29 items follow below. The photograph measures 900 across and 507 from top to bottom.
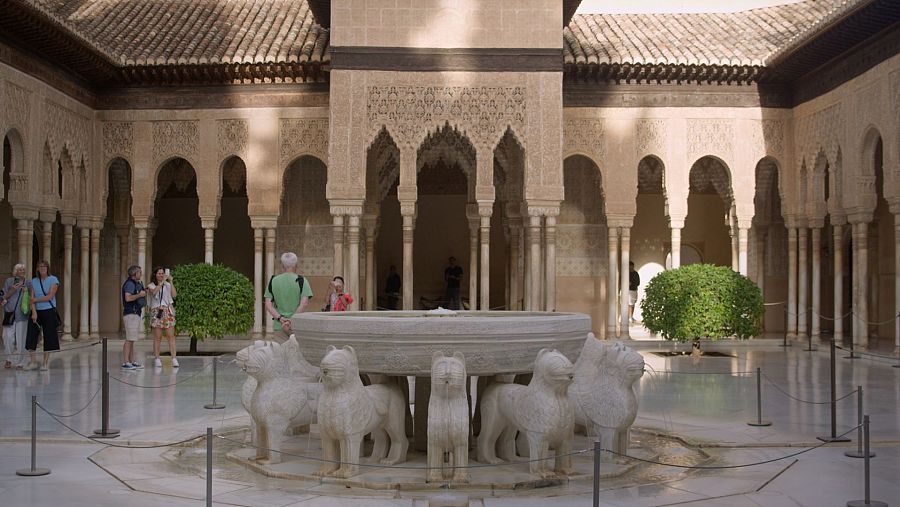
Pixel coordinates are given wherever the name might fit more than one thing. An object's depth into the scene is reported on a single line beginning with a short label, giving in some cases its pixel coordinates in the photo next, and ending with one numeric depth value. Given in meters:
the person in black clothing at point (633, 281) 23.70
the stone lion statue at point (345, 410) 6.08
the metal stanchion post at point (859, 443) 6.96
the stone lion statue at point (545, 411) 6.11
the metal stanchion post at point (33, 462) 6.20
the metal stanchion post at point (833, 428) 7.53
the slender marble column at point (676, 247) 19.09
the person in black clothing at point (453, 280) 23.52
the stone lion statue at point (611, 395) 6.65
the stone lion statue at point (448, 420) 6.00
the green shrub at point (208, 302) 15.19
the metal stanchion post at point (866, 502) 5.50
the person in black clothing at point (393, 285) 24.28
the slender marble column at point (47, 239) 17.91
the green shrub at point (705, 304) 16.08
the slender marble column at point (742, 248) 19.47
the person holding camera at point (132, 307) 13.09
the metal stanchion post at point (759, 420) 8.50
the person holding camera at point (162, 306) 13.58
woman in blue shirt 12.52
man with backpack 9.20
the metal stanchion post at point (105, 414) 7.61
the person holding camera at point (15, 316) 12.69
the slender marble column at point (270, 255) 19.28
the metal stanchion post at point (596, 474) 4.91
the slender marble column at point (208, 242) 19.45
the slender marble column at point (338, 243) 17.77
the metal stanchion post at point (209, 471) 5.09
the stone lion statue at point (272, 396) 6.64
